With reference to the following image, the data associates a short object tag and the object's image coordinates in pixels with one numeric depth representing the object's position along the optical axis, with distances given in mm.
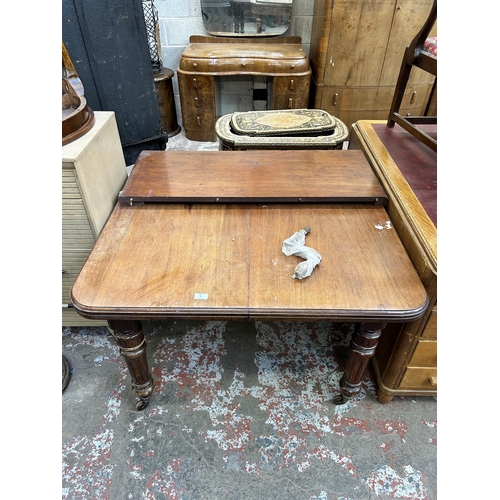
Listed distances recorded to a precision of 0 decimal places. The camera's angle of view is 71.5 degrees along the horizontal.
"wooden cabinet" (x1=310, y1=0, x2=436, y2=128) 2527
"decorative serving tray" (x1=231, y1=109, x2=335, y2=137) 1964
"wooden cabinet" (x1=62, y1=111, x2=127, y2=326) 1098
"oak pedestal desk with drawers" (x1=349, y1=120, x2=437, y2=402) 1021
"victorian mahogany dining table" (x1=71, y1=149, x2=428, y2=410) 897
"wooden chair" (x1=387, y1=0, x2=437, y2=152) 1356
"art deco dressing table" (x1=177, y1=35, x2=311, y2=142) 2721
